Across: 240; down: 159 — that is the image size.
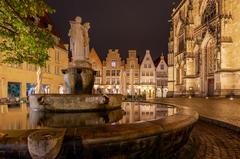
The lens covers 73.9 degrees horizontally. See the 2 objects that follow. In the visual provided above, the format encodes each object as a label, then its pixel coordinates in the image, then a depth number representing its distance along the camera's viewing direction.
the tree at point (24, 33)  4.46
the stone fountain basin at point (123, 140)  2.43
